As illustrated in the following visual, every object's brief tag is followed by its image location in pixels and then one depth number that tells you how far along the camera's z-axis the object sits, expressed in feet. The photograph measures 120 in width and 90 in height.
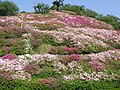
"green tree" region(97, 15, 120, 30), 108.23
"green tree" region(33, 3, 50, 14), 100.77
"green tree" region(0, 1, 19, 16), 94.00
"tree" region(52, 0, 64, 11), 120.33
